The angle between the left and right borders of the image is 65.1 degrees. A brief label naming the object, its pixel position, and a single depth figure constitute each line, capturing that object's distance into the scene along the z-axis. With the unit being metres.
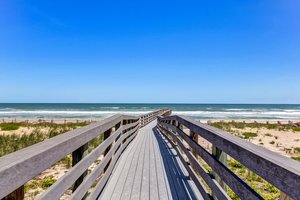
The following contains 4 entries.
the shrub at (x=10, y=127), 18.94
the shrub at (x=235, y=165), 7.63
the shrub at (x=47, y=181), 5.43
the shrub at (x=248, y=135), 16.23
